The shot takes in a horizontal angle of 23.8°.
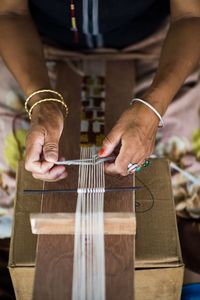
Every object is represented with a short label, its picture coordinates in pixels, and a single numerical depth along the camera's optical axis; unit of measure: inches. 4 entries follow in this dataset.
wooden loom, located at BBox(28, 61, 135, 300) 34.6
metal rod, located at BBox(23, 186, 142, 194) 40.2
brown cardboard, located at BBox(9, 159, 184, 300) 39.7
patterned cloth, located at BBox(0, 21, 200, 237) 52.9
